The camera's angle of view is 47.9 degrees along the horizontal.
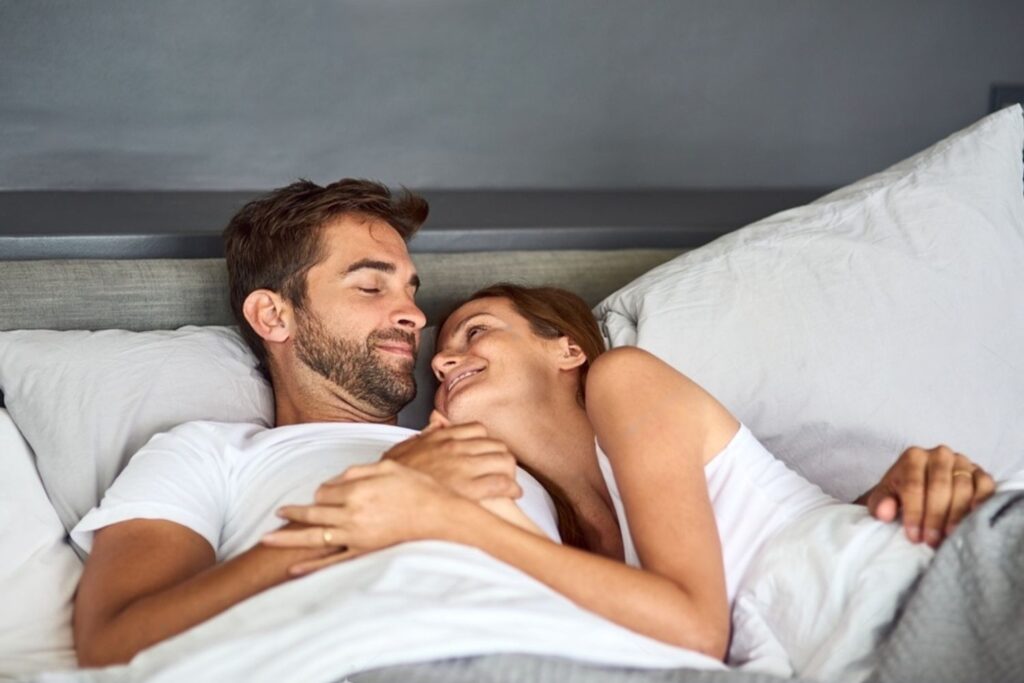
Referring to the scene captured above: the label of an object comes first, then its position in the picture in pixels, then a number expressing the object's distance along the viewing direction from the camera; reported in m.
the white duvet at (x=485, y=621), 1.26
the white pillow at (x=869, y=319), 1.95
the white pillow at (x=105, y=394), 1.81
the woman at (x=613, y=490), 1.38
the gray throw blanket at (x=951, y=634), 1.25
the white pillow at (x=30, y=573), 1.55
